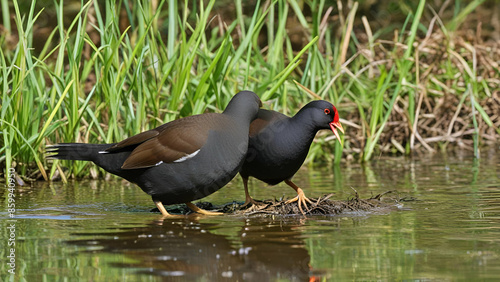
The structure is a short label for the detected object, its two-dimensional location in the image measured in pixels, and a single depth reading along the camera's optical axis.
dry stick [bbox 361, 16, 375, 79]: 10.88
